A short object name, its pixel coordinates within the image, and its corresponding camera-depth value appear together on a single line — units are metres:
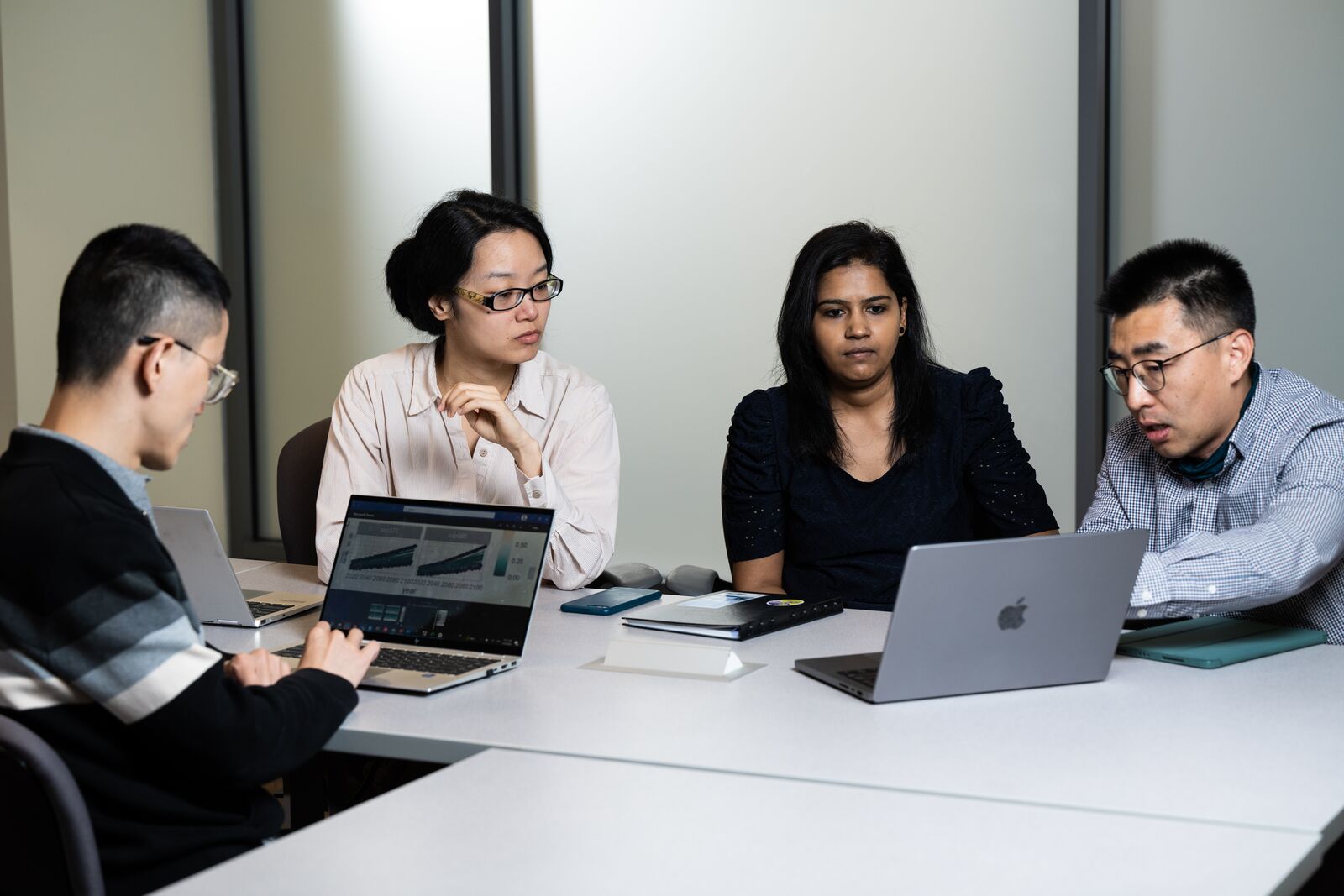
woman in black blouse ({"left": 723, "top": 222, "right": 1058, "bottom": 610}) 2.71
